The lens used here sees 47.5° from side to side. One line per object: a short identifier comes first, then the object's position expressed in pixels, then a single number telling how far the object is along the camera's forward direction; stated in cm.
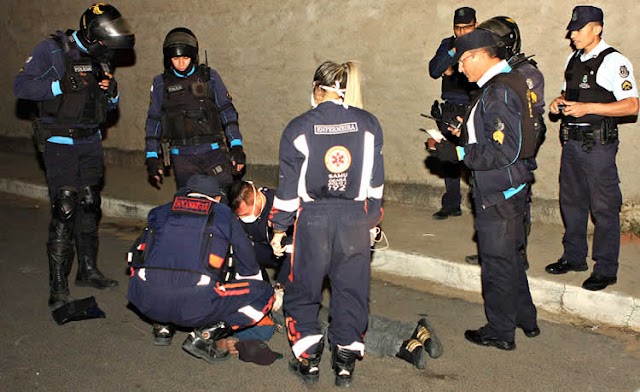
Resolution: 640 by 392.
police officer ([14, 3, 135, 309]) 587
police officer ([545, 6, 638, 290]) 555
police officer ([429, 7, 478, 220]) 694
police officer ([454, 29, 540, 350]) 461
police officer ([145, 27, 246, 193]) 655
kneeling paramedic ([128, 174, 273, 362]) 464
